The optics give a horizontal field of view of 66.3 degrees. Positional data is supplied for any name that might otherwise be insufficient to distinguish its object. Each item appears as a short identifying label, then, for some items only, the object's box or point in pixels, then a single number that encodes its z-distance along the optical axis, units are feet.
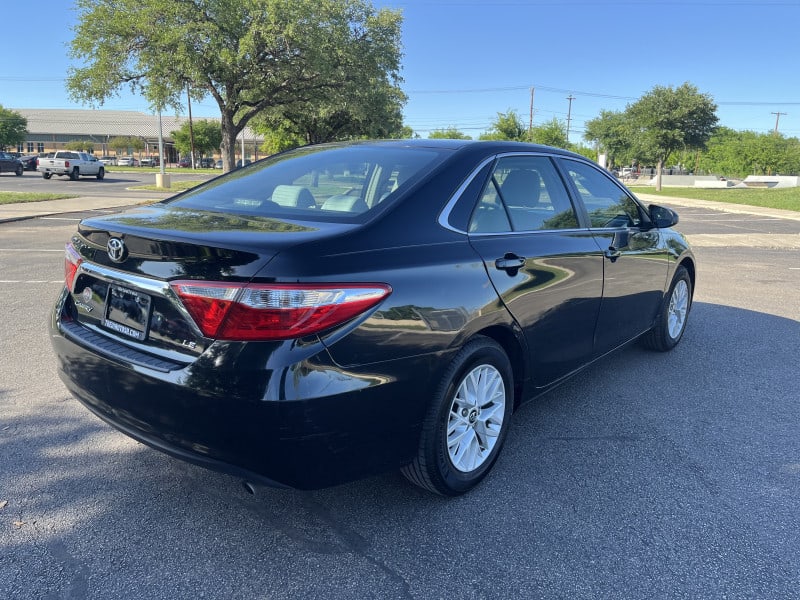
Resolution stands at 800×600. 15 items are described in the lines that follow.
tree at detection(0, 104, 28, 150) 242.37
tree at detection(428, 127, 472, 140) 223.02
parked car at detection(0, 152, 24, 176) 135.44
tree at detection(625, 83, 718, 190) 126.98
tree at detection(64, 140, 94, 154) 284.00
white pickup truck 116.73
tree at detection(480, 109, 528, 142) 167.04
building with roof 306.35
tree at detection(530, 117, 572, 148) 185.78
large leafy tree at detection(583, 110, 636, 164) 208.03
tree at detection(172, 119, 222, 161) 271.90
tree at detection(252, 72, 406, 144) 91.71
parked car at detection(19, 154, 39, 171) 160.80
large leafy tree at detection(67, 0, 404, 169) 73.72
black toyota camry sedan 7.11
